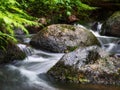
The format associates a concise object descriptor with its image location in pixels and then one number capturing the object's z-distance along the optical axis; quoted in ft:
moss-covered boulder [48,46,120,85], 19.04
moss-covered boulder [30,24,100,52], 27.53
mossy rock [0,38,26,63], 23.39
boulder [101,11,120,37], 33.83
